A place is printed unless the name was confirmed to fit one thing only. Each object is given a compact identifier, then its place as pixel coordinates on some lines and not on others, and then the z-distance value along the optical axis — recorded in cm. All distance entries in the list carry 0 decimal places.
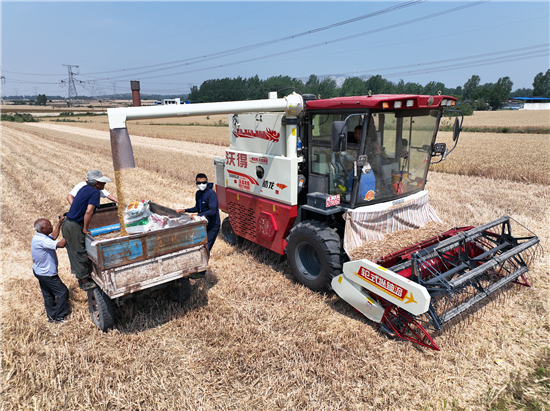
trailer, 398
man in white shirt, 474
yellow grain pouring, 418
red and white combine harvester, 428
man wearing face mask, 573
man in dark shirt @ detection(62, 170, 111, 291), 436
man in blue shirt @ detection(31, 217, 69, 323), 445
